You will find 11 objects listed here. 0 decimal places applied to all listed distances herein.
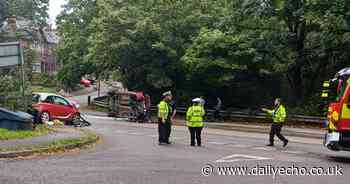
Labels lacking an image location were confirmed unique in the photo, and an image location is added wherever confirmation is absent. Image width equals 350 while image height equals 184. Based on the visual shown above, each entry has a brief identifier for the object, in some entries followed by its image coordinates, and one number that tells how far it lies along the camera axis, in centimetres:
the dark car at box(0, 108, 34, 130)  1769
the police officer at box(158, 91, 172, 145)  1717
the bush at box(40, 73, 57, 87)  6746
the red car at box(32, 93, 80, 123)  2750
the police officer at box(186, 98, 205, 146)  1734
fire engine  1427
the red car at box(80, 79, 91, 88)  8585
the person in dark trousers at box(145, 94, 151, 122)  3465
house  5339
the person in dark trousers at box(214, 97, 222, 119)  3541
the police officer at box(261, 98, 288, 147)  1788
